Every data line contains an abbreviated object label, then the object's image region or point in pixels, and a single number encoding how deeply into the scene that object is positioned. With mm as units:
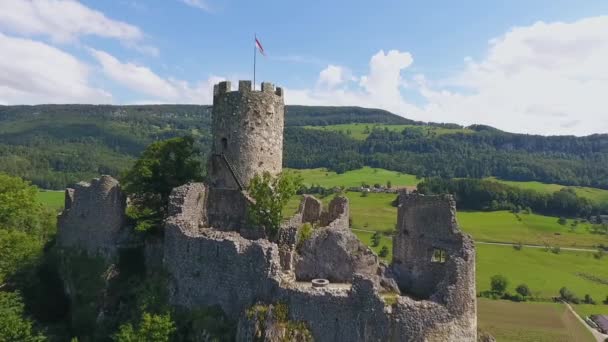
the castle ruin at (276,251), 17281
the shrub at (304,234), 24094
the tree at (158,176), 27422
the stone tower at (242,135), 28391
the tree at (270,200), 25734
